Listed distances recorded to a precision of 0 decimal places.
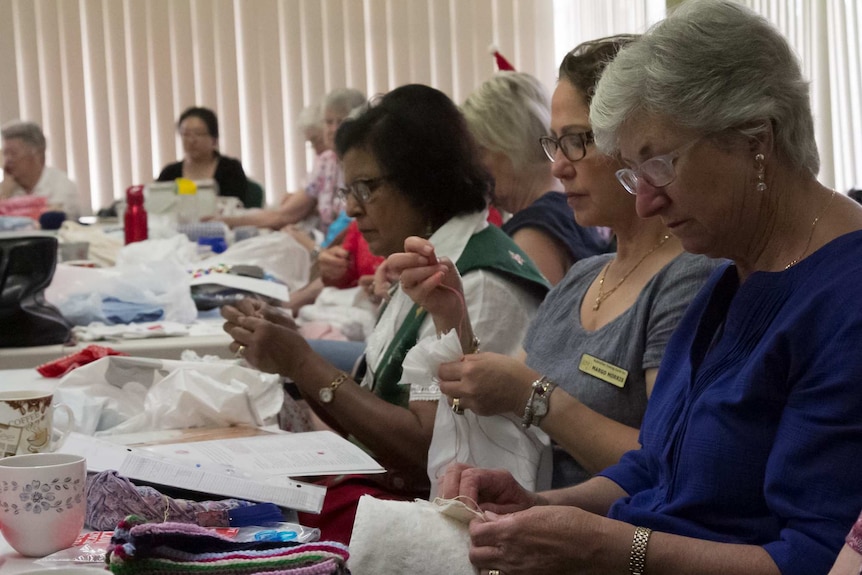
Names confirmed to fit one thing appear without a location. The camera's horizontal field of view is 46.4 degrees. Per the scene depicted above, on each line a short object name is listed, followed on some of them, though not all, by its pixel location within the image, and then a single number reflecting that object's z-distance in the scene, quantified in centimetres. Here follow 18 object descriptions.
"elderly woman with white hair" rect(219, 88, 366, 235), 559
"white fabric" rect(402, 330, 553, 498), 175
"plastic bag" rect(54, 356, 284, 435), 172
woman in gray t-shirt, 162
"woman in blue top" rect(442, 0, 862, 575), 110
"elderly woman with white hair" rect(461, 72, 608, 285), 273
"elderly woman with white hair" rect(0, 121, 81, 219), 661
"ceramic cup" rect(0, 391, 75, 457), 129
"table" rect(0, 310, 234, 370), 233
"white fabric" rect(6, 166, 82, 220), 665
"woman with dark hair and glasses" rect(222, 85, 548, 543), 195
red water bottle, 384
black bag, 245
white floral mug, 102
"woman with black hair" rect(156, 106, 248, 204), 660
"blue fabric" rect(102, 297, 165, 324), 271
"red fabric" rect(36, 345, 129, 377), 207
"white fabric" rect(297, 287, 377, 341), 357
